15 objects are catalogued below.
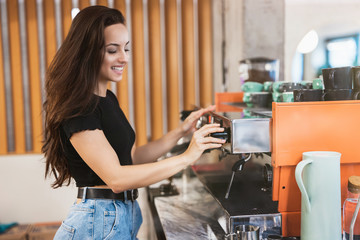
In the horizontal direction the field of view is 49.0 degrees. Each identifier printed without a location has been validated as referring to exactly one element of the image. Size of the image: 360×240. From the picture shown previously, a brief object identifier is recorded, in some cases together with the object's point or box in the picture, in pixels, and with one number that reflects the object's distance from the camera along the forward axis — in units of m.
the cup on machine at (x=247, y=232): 1.15
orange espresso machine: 1.17
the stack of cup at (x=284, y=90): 1.34
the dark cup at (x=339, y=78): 1.22
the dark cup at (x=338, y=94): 1.22
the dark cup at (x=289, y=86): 1.45
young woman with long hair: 1.22
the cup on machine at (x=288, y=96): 1.33
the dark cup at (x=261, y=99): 1.69
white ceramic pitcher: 1.10
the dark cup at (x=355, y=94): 1.22
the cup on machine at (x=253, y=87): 1.84
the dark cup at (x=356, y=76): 1.20
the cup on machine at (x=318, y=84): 1.34
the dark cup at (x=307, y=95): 1.23
